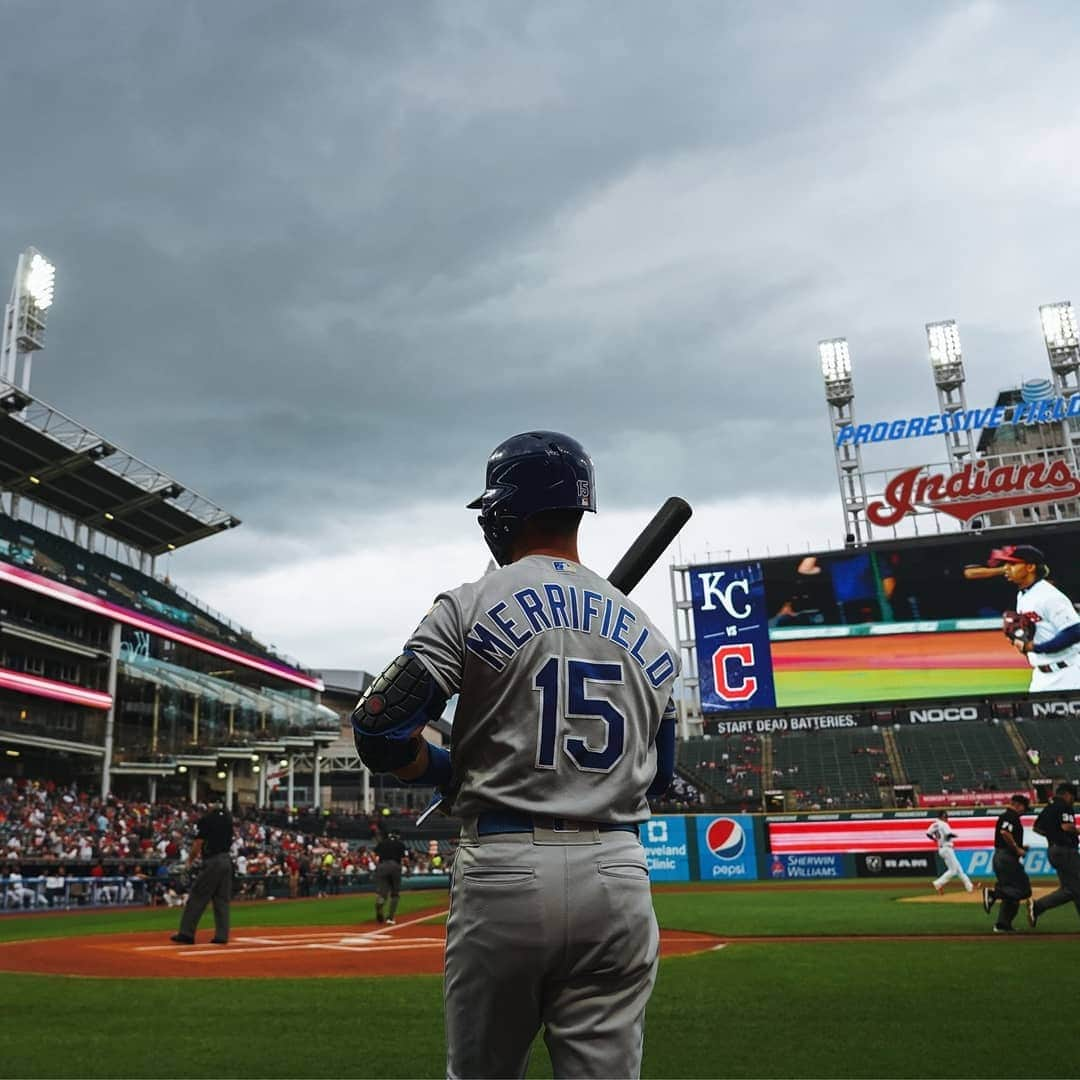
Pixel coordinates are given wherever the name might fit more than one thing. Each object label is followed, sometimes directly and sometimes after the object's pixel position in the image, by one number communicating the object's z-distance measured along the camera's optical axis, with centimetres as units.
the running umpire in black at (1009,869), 1173
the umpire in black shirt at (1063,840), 1083
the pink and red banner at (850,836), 2820
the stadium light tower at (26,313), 4622
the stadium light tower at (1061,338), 5169
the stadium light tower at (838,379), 5178
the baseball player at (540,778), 205
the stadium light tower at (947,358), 5184
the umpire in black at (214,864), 1098
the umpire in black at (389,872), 1554
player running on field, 1889
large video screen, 4059
